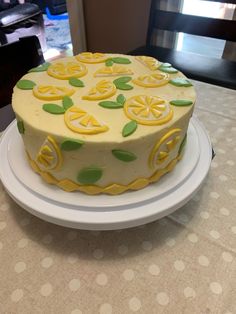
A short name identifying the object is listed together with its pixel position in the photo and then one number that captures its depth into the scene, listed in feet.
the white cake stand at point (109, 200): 1.67
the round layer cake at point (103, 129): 1.70
